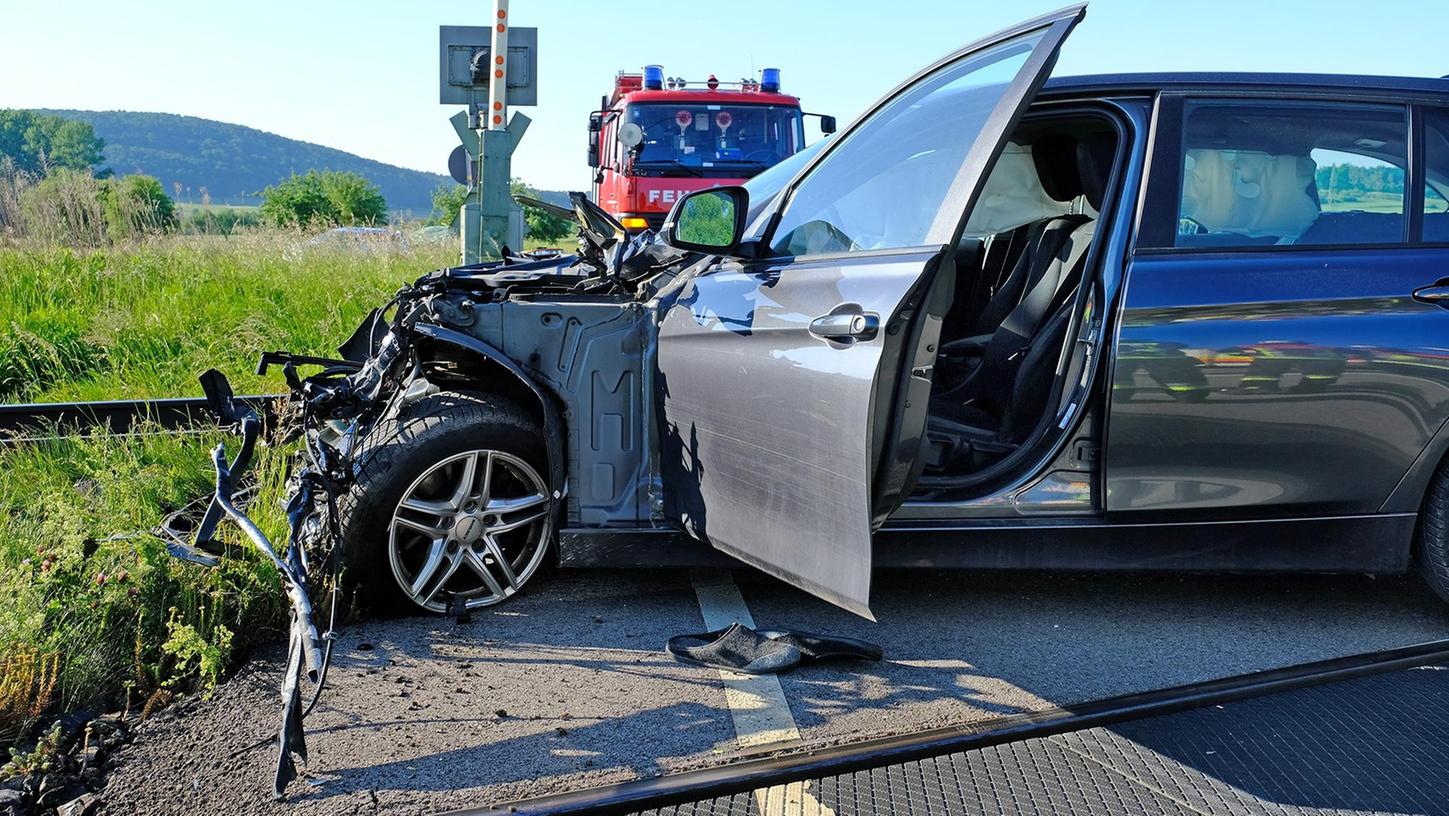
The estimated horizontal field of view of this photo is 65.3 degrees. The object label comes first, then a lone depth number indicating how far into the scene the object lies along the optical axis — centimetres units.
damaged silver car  341
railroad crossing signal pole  858
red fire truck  1363
